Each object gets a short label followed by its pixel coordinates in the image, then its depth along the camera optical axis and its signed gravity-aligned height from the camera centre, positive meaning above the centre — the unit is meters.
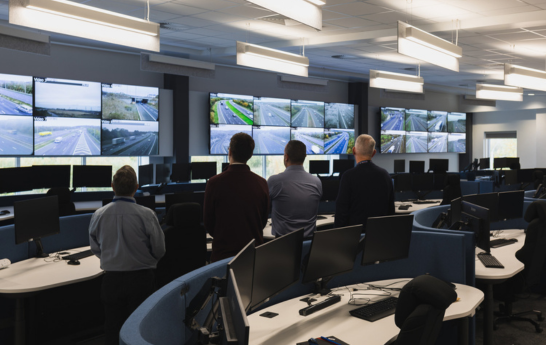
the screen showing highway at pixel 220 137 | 8.92 +0.35
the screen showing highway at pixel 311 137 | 10.30 +0.41
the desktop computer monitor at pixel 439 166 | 8.71 -0.18
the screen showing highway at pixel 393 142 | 12.02 +0.36
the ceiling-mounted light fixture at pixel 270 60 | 5.39 +1.13
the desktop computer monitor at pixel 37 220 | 3.40 -0.46
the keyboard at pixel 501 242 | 4.15 -0.75
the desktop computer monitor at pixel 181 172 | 7.62 -0.25
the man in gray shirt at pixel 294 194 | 3.24 -0.25
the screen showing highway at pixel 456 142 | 13.97 +0.40
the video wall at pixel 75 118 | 6.74 +0.58
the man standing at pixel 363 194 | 3.25 -0.26
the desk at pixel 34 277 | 2.90 -0.77
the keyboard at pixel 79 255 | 3.62 -0.75
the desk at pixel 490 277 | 3.18 -0.79
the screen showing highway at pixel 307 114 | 10.26 +0.91
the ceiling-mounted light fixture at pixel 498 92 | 8.29 +1.10
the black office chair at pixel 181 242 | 3.60 -0.65
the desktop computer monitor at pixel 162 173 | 7.73 -0.27
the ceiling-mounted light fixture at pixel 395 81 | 6.82 +1.08
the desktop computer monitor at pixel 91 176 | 6.72 -0.27
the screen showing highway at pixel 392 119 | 12.02 +0.93
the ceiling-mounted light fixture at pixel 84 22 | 3.49 +1.05
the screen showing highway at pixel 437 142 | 13.30 +0.39
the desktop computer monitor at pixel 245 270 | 1.86 -0.45
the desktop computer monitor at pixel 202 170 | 7.84 -0.23
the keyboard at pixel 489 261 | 3.39 -0.75
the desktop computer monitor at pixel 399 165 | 11.21 -0.21
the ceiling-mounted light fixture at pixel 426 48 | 4.41 +1.08
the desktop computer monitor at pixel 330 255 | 2.52 -0.53
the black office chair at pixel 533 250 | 3.48 -0.67
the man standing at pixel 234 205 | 2.62 -0.27
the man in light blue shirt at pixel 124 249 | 2.73 -0.53
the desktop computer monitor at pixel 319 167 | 9.48 -0.21
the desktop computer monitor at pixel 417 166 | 10.52 -0.22
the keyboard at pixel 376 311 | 2.40 -0.78
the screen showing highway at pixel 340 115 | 10.91 +0.93
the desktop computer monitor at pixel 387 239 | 2.82 -0.49
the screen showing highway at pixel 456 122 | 13.95 +0.97
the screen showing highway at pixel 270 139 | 9.55 +0.35
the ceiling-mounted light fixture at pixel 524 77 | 6.67 +1.11
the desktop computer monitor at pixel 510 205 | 4.71 -0.47
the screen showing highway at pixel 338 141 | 10.89 +0.35
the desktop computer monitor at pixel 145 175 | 7.38 -0.29
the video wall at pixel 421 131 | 12.14 +0.67
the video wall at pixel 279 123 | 9.02 +0.68
